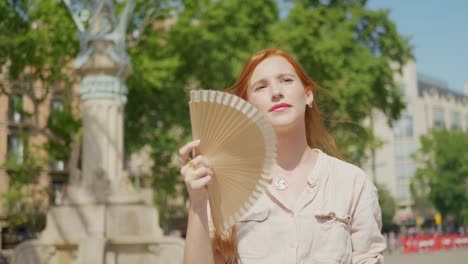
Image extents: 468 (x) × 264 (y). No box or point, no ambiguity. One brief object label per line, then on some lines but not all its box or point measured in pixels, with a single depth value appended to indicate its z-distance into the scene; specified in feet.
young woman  6.56
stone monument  38.96
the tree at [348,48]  74.13
